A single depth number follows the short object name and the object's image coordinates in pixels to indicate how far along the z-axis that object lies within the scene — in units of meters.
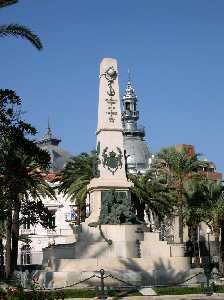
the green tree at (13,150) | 25.28
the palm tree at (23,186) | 26.75
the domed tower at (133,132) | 103.75
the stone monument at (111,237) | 24.25
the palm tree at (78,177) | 40.72
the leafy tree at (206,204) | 44.97
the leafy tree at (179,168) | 45.47
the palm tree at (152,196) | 42.34
